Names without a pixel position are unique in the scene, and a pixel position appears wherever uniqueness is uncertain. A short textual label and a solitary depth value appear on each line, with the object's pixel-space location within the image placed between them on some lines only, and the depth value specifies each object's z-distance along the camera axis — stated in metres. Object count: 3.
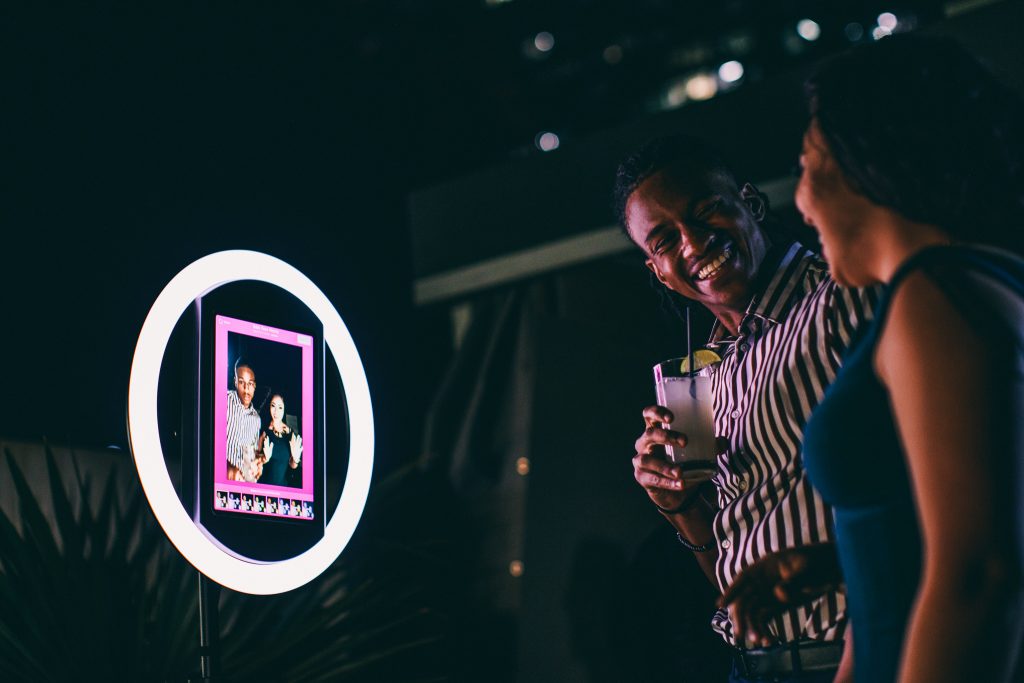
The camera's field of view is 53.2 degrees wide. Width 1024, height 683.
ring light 1.61
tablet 1.71
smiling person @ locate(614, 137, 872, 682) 1.32
